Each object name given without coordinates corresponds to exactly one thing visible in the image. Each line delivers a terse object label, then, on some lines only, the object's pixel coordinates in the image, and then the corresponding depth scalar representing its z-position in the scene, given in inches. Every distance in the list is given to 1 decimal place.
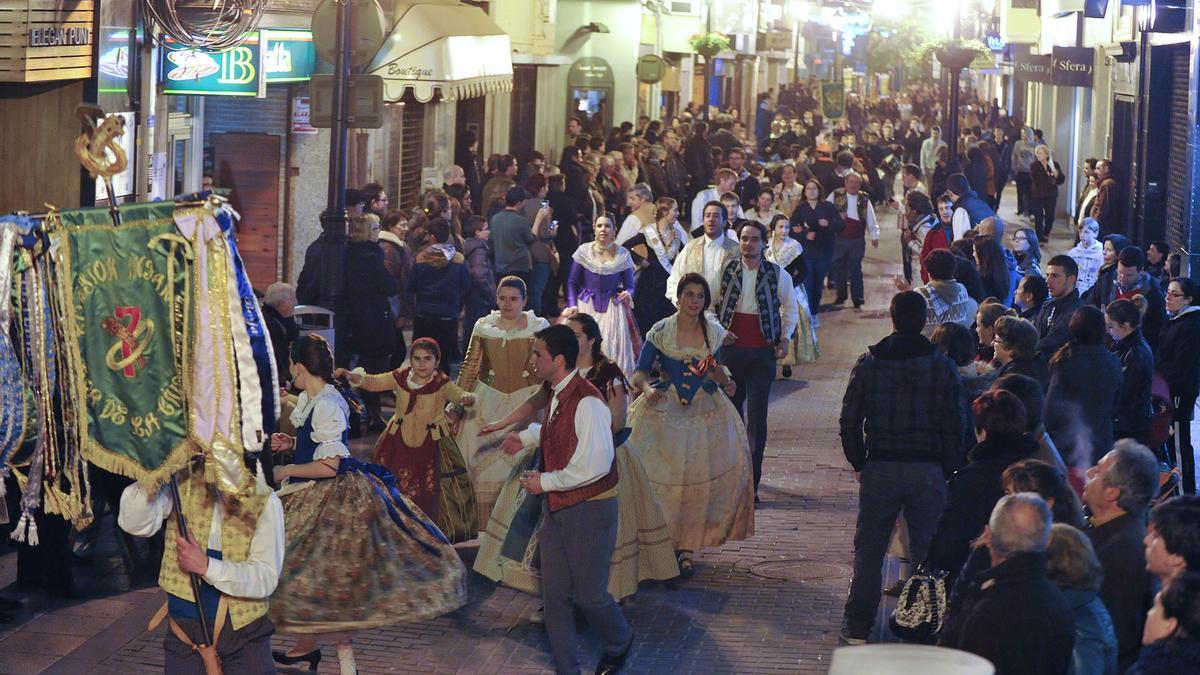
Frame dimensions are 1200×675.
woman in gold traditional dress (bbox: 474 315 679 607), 360.5
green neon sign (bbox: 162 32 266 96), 602.9
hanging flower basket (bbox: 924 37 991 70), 1077.1
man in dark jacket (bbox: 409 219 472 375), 594.2
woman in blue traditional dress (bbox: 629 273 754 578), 430.3
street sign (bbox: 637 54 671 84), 1558.8
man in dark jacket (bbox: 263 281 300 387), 478.0
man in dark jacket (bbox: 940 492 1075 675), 235.9
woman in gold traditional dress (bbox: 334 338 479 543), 420.8
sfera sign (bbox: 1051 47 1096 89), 1238.3
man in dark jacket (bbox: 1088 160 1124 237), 952.3
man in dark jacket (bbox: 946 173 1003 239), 743.1
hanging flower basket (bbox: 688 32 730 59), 1804.9
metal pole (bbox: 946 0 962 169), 1060.5
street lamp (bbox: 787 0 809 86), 2769.4
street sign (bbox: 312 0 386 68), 541.0
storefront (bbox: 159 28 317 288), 780.6
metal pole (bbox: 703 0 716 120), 2260.1
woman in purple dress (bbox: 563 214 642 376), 589.0
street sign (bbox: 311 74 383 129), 541.3
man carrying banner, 249.1
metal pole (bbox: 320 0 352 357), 531.5
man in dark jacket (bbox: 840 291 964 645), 355.9
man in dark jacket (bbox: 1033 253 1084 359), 473.1
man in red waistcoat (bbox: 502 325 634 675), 319.3
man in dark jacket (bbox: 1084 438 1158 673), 268.1
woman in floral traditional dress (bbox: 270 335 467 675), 344.5
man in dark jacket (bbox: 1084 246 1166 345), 520.1
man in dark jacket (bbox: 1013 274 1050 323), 482.6
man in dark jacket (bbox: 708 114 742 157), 1393.9
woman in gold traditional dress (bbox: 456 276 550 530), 450.6
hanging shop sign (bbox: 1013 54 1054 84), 1386.6
